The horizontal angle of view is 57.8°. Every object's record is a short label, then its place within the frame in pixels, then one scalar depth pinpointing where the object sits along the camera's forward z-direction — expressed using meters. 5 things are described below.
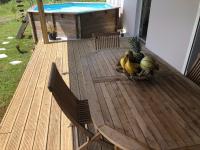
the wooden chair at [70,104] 1.37
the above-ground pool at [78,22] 5.25
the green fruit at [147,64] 1.50
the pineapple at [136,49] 1.62
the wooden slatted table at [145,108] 1.00
